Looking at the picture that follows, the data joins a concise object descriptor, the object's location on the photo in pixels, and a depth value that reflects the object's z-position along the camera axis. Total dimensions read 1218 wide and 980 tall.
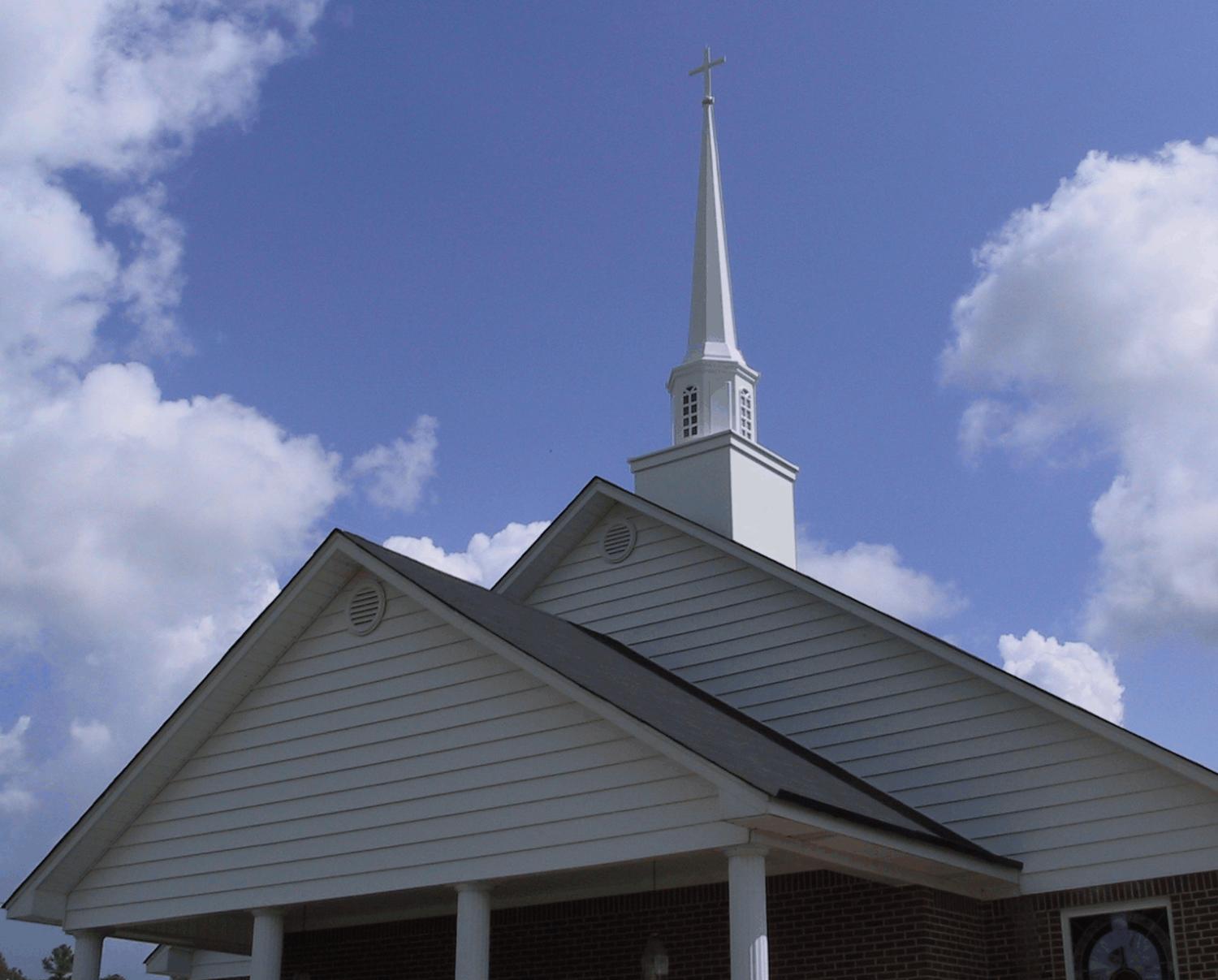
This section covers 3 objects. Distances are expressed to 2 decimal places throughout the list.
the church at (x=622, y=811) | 12.24
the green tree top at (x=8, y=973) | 57.50
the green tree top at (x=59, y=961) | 50.69
